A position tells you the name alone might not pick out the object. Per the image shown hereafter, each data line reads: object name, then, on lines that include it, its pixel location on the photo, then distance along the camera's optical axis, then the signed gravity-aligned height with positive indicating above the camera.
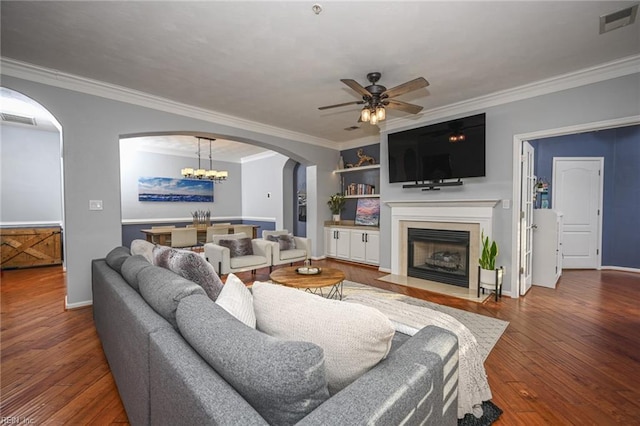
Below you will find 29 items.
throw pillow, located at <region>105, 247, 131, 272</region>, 2.33 -0.45
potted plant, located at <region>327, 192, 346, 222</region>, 6.21 +0.04
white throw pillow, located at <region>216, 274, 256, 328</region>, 1.17 -0.43
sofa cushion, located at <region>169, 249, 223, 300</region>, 1.96 -0.46
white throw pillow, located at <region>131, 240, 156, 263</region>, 2.61 -0.41
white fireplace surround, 3.81 -0.14
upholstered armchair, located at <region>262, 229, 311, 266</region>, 4.51 -0.72
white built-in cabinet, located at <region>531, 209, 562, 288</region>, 4.00 -0.62
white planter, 3.56 -0.94
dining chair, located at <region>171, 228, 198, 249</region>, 5.38 -0.61
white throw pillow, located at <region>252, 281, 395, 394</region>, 0.92 -0.44
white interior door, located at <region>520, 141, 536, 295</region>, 3.69 -0.16
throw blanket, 1.52 -0.86
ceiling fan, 2.68 +1.09
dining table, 5.47 -0.57
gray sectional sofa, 0.71 -0.52
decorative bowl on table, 3.01 -0.72
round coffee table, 2.63 -0.74
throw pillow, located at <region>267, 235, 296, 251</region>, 4.80 -0.61
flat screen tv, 3.77 +0.80
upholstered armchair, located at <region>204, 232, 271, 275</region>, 3.97 -0.72
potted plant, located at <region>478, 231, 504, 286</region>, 3.56 -0.80
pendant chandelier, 6.15 +0.73
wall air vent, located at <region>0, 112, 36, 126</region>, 4.50 +1.51
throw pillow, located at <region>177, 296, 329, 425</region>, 0.71 -0.45
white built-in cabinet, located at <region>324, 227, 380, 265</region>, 5.41 -0.81
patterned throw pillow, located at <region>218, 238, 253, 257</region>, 4.25 -0.62
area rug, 2.47 -1.21
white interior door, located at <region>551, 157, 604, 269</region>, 5.12 -0.01
